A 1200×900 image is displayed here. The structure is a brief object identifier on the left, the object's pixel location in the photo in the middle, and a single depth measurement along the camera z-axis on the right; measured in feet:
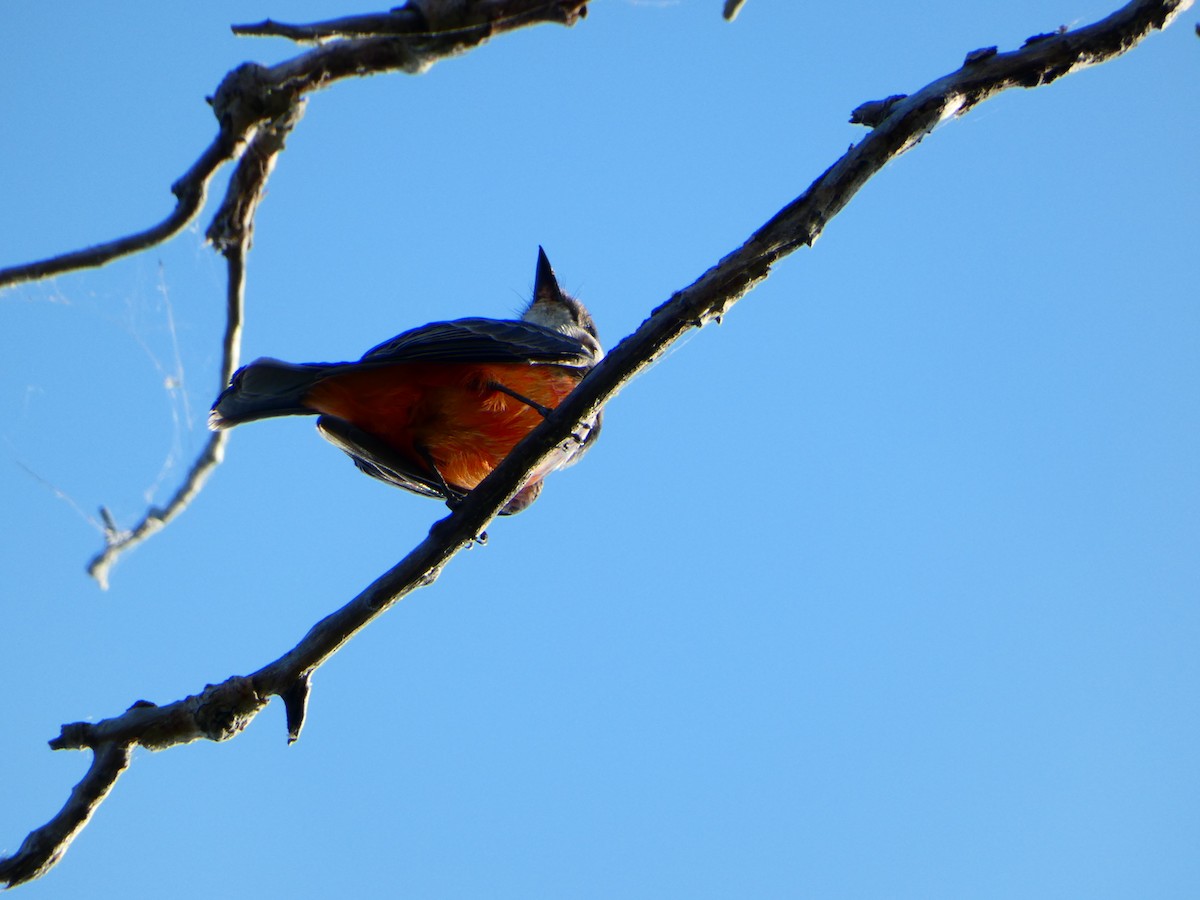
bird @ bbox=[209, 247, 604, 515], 24.84
